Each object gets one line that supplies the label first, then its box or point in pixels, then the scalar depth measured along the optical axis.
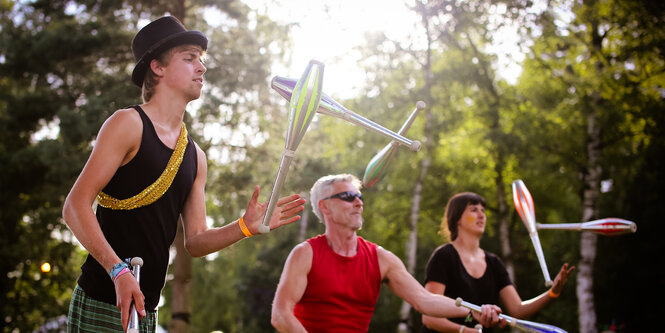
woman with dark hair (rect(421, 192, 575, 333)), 4.53
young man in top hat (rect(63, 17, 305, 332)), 2.06
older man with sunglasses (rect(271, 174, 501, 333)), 3.70
